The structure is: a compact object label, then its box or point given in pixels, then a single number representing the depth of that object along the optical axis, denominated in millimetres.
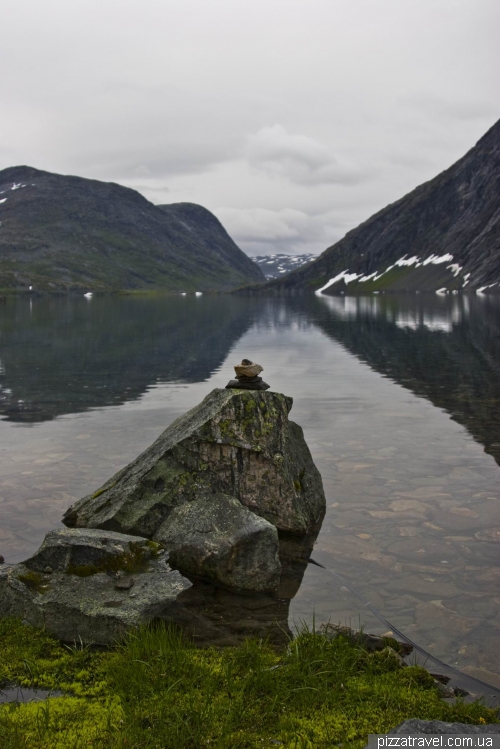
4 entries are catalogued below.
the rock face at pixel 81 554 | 9547
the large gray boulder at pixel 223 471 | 12703
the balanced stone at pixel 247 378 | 14297
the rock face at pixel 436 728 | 5828
